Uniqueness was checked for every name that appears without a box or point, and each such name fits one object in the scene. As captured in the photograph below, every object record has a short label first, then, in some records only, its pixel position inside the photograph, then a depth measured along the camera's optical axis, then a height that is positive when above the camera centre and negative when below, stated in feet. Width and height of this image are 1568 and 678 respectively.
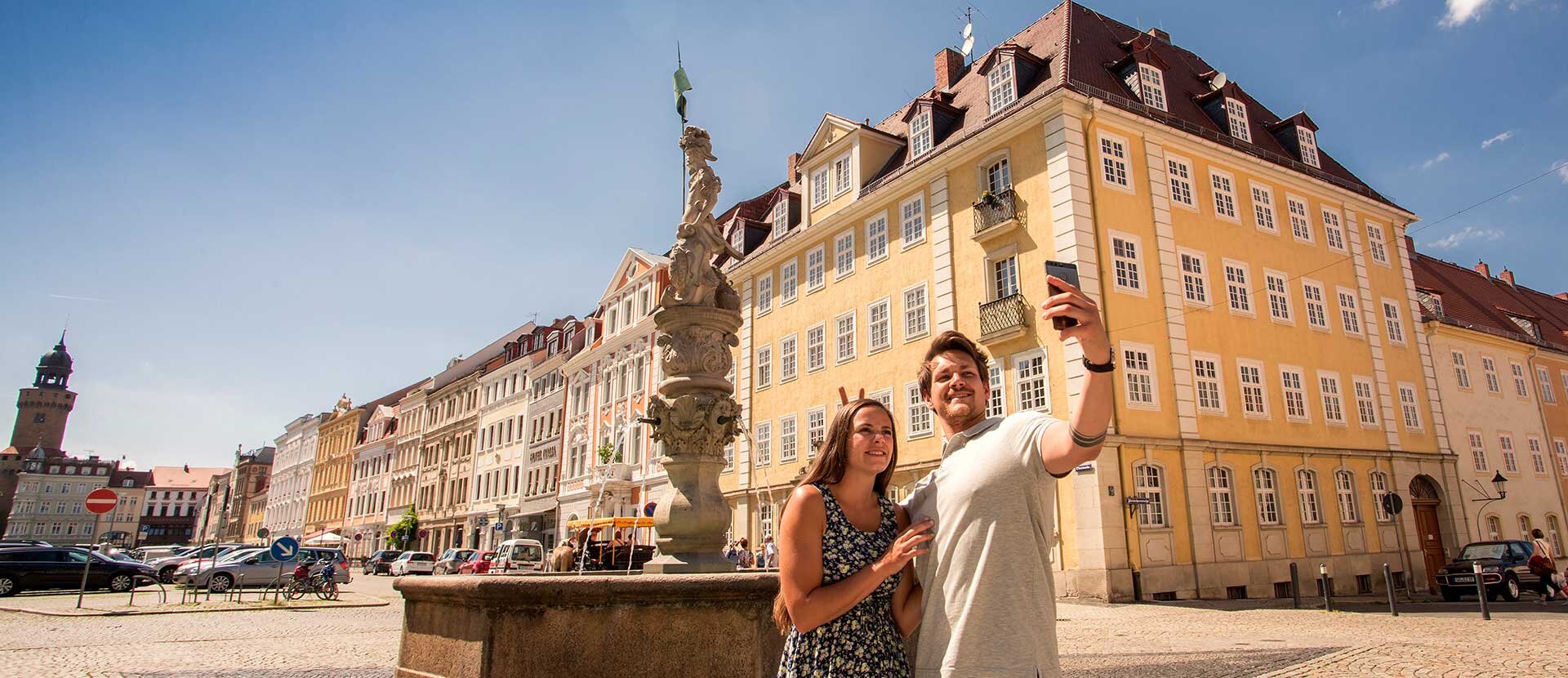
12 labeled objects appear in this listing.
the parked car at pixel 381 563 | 154.61 +1.73
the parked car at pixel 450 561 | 119.03 +1.61
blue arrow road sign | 62.39 +1.67
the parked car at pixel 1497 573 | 65.21 +0.36
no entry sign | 58.80 +4.64
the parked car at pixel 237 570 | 81.15 +0.18
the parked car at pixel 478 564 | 99.19 +1.08
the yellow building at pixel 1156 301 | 68.49 +24.56
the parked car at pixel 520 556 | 95.66 +1.91
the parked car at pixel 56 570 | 78.12 +0.11
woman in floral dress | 8.86 +0.11
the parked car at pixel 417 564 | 121.80 +1.28
